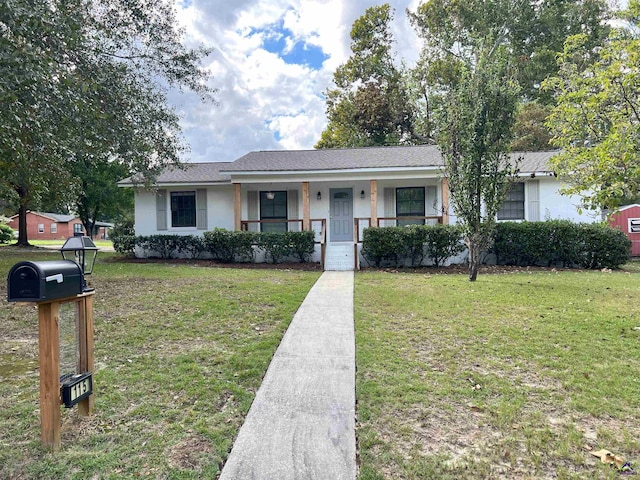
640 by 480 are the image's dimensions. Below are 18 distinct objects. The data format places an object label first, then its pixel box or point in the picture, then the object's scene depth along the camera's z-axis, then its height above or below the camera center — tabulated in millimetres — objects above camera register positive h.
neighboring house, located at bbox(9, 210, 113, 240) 50688 +2410
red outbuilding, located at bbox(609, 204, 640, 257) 14812 +407
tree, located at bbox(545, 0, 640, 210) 4918 +1710
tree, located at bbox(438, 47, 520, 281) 8414 +2207
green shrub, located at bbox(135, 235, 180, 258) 14286 -62
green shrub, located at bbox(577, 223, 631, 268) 11438 -363
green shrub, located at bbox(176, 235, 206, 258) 14086 -128
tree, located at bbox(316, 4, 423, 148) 24766 +9708
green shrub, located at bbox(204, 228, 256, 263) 12828 -102
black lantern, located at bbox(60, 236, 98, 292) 2930 -58
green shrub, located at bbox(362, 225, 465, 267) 11602 -126
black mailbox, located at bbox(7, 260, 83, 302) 2264 -228
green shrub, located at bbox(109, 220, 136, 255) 14938 +214
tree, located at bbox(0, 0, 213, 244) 4996 +2778
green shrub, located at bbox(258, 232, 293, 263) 12625 -126
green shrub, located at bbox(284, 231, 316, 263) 12523 -70
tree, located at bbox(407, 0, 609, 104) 23984 +13449
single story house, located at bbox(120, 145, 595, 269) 13188 +1722
